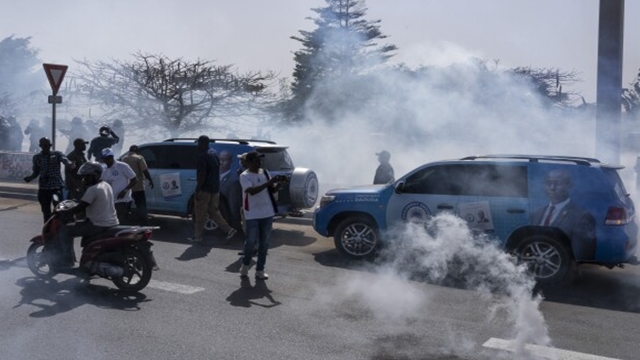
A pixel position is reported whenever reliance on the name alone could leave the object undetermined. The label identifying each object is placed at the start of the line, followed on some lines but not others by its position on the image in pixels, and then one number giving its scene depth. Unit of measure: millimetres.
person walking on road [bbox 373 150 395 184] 12109
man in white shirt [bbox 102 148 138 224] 9320
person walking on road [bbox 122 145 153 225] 10750
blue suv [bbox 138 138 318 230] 11133
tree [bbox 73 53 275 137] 19969
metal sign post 12562
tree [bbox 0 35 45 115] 31312
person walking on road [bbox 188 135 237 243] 10258
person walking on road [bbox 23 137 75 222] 9797
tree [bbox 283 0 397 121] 21219
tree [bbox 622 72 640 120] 21406
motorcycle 7223
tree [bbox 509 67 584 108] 15773
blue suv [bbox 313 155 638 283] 7820
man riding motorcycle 7281
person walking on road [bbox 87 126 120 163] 12873
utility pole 10555
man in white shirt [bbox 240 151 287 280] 7957
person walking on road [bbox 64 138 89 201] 11125
